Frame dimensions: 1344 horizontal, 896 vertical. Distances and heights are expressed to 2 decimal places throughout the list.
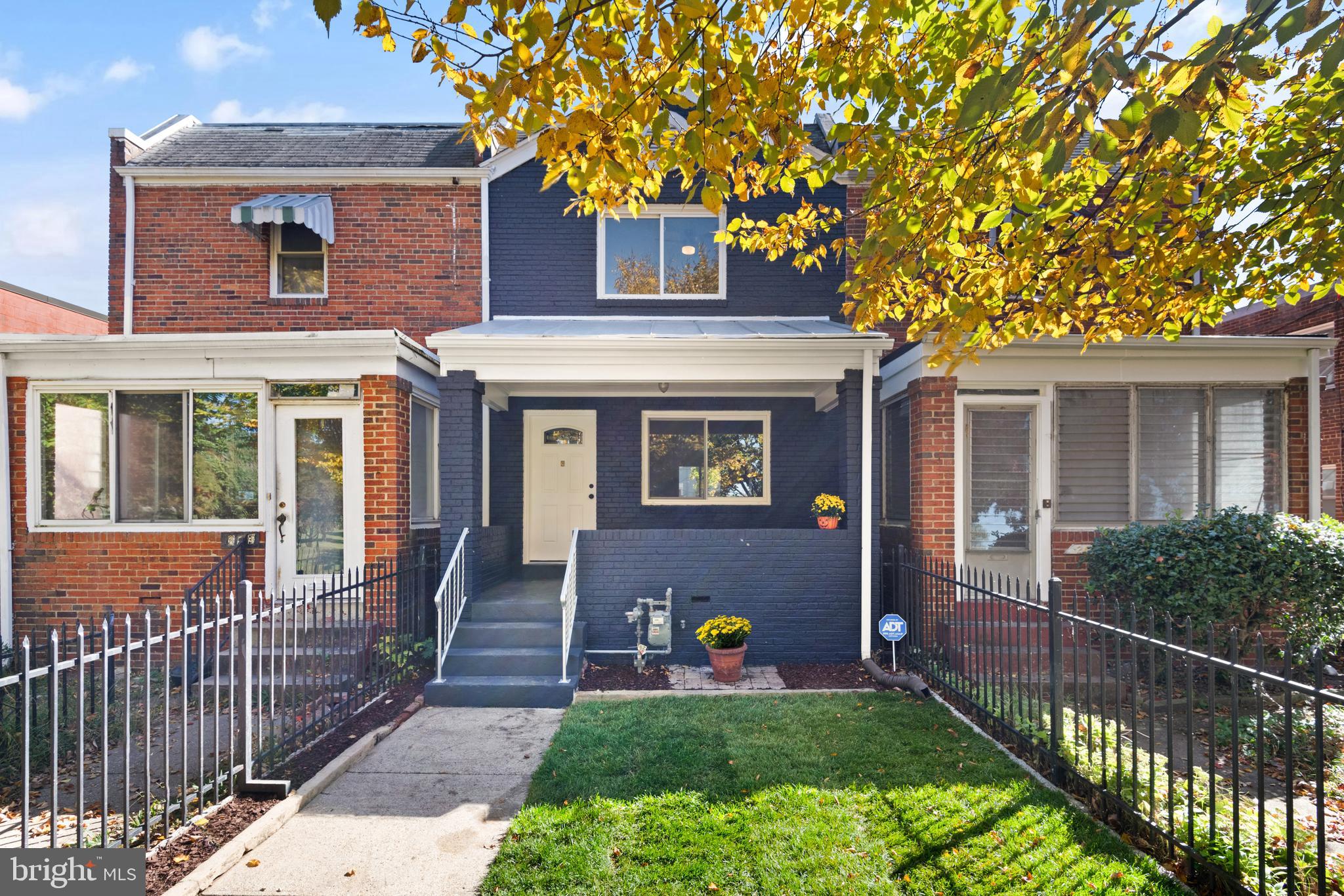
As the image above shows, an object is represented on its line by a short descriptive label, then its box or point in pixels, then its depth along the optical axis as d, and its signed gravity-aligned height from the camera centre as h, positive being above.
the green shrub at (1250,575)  6.27 -1.00
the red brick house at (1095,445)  8.11 +0.18
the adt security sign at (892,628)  7.27 -1.69
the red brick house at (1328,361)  12.02 +1.65
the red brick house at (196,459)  7.93 +0.00
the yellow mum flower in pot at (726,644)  7.26 -1.87
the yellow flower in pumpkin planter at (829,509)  8.46 -0.57
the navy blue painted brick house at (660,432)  7.95 +0.40
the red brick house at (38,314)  17.66 +3.84
